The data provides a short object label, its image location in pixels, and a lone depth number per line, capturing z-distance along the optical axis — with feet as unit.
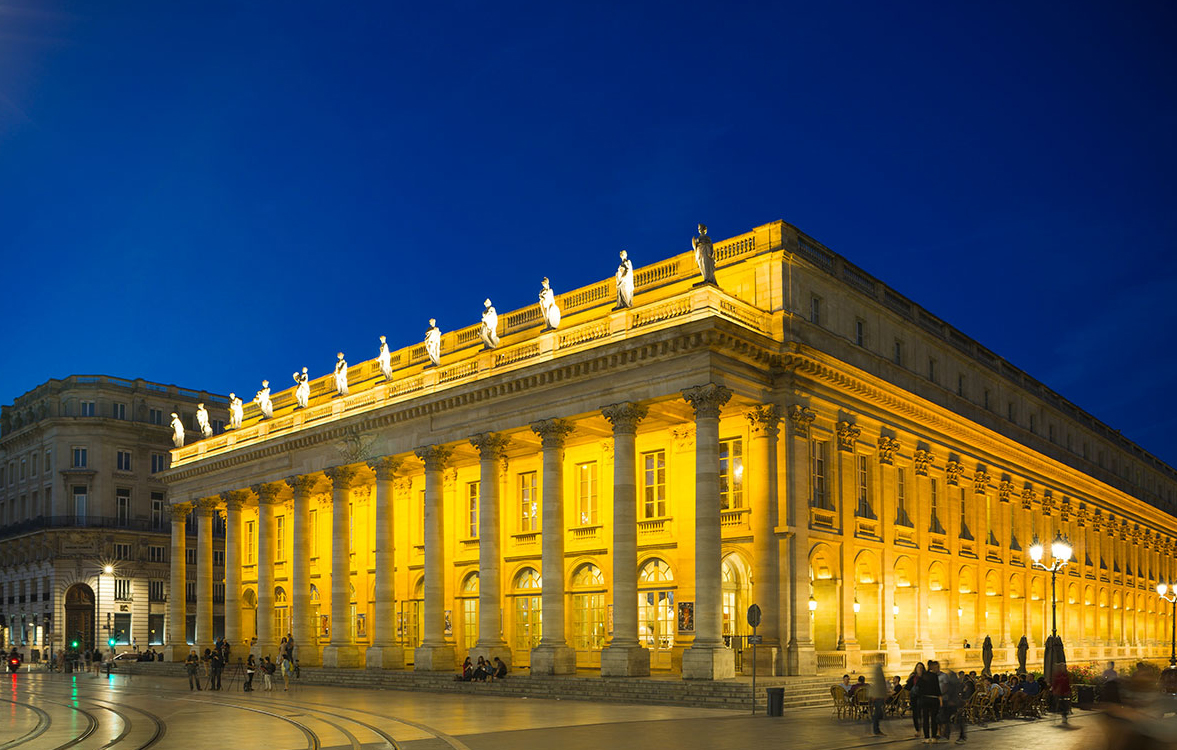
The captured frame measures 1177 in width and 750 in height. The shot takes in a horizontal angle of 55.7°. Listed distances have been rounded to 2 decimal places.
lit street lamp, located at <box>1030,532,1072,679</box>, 100.58
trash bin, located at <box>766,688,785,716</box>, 91.22
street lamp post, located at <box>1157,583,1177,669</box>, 164.51
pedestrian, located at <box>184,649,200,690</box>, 146.92
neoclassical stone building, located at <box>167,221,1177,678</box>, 119.55
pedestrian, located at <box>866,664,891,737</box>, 80.18
